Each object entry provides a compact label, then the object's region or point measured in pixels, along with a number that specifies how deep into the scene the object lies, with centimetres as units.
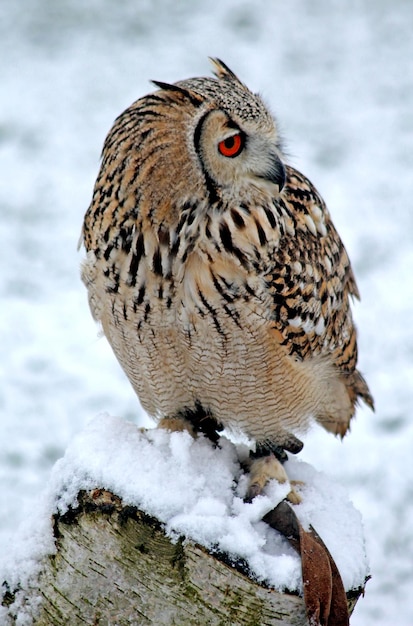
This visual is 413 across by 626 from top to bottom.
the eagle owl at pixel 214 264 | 514
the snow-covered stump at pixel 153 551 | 463
